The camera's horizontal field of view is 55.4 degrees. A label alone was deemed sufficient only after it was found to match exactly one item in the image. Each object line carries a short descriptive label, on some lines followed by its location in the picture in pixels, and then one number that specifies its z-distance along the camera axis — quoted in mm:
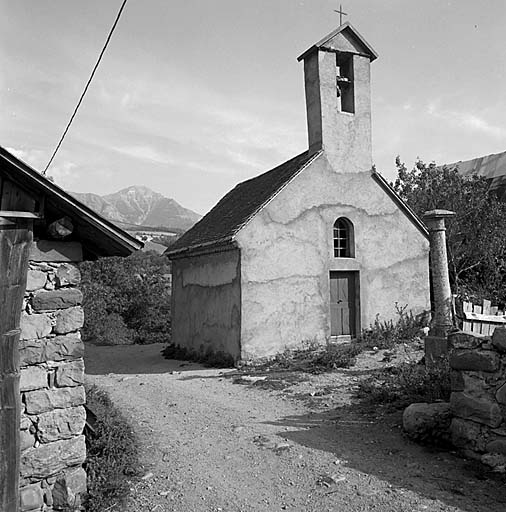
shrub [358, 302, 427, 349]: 12969
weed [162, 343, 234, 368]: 12352
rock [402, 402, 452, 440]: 6293
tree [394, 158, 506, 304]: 18156
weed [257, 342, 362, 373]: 10969
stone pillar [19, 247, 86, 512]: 4816
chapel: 12234
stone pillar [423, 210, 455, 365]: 10023
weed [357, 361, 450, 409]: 7465
